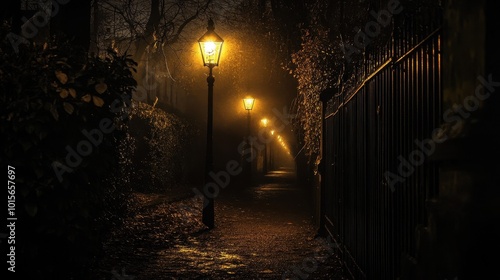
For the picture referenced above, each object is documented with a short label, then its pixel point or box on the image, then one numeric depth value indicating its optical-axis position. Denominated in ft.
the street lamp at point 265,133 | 113.50
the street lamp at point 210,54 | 41.24
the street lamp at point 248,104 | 84.53
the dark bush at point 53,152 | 15.58
